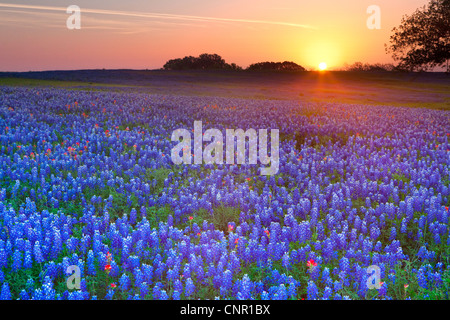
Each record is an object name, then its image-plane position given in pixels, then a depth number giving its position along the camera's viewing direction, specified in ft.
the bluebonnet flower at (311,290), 13.43
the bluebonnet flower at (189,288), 13.50
